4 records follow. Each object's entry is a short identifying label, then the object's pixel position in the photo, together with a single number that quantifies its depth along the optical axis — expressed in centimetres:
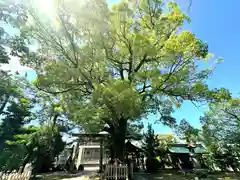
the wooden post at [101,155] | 1330
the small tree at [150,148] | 1512
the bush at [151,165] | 1498
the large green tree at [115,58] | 829
